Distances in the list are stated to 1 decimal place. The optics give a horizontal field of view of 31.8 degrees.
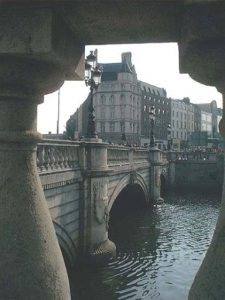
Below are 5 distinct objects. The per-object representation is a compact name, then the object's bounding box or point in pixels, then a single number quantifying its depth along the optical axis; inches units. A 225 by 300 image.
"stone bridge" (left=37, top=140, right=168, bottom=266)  431.8
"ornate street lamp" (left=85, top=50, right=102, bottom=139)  511.9
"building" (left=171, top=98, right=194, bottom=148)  4244.6
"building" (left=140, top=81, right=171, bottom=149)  3619.6
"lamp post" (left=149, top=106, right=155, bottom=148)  1248.9
